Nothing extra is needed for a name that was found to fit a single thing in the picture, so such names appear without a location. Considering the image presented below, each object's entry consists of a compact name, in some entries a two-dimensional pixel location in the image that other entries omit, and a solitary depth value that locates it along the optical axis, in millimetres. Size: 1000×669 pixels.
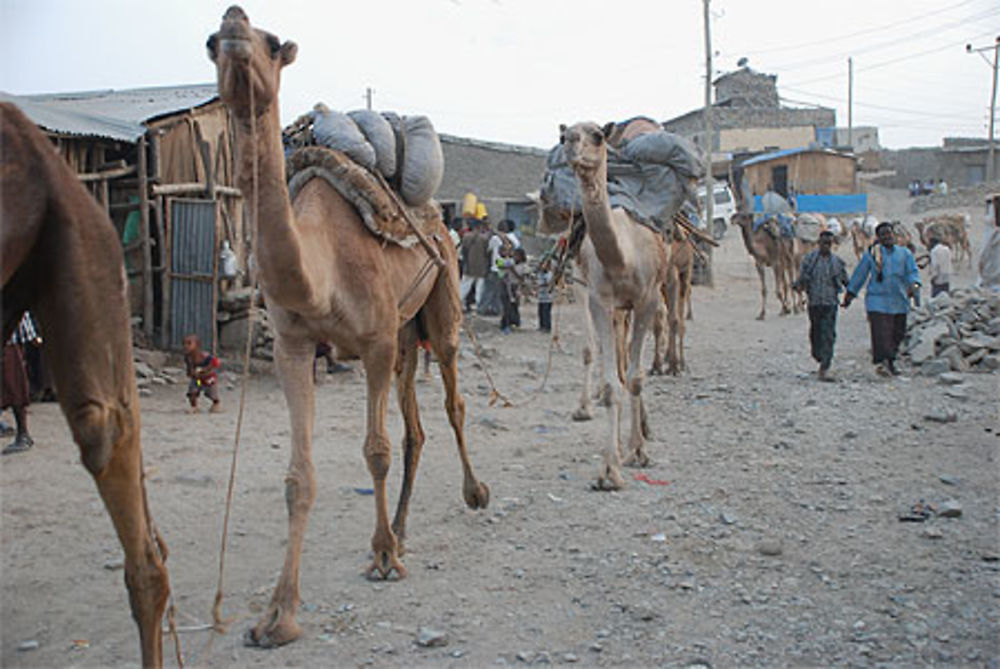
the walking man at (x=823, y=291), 11352
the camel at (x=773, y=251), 20766
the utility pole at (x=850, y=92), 65638
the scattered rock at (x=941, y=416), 8531
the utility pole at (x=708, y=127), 28188
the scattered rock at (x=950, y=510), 5641
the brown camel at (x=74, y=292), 2414
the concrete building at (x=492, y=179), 27375
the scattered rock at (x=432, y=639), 4117
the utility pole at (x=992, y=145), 50703
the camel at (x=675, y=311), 11742
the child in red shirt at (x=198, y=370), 9320
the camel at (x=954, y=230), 28875
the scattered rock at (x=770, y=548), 5094
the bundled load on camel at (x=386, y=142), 5266
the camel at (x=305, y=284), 3744
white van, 38250
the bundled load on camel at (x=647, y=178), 7836
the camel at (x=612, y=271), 6512
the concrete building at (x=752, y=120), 53469
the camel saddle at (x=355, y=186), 4922
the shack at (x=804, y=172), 43625
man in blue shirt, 11445
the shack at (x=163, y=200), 11023
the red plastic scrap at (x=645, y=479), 6801
